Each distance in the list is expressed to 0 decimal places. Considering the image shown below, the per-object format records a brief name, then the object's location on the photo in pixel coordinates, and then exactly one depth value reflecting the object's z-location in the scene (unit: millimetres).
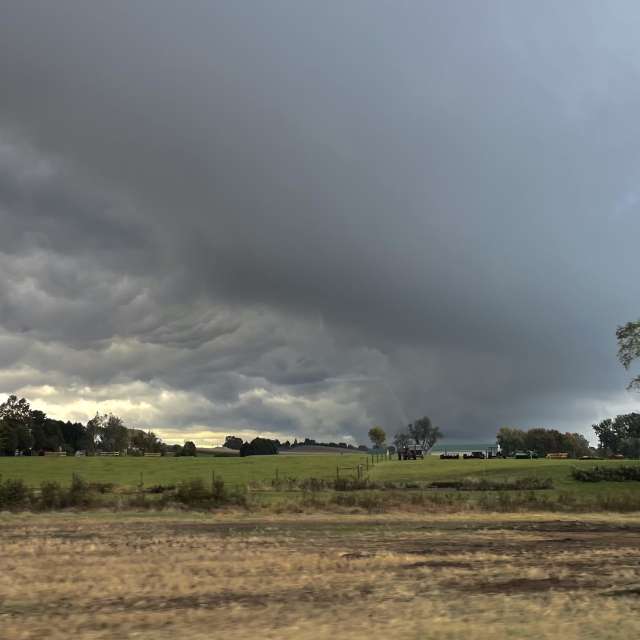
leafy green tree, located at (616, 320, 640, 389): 64625
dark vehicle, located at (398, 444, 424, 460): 142250
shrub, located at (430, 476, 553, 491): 58188
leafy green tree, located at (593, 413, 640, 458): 192888
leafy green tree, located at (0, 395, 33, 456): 189250
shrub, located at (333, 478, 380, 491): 55062
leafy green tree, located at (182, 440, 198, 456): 188225
